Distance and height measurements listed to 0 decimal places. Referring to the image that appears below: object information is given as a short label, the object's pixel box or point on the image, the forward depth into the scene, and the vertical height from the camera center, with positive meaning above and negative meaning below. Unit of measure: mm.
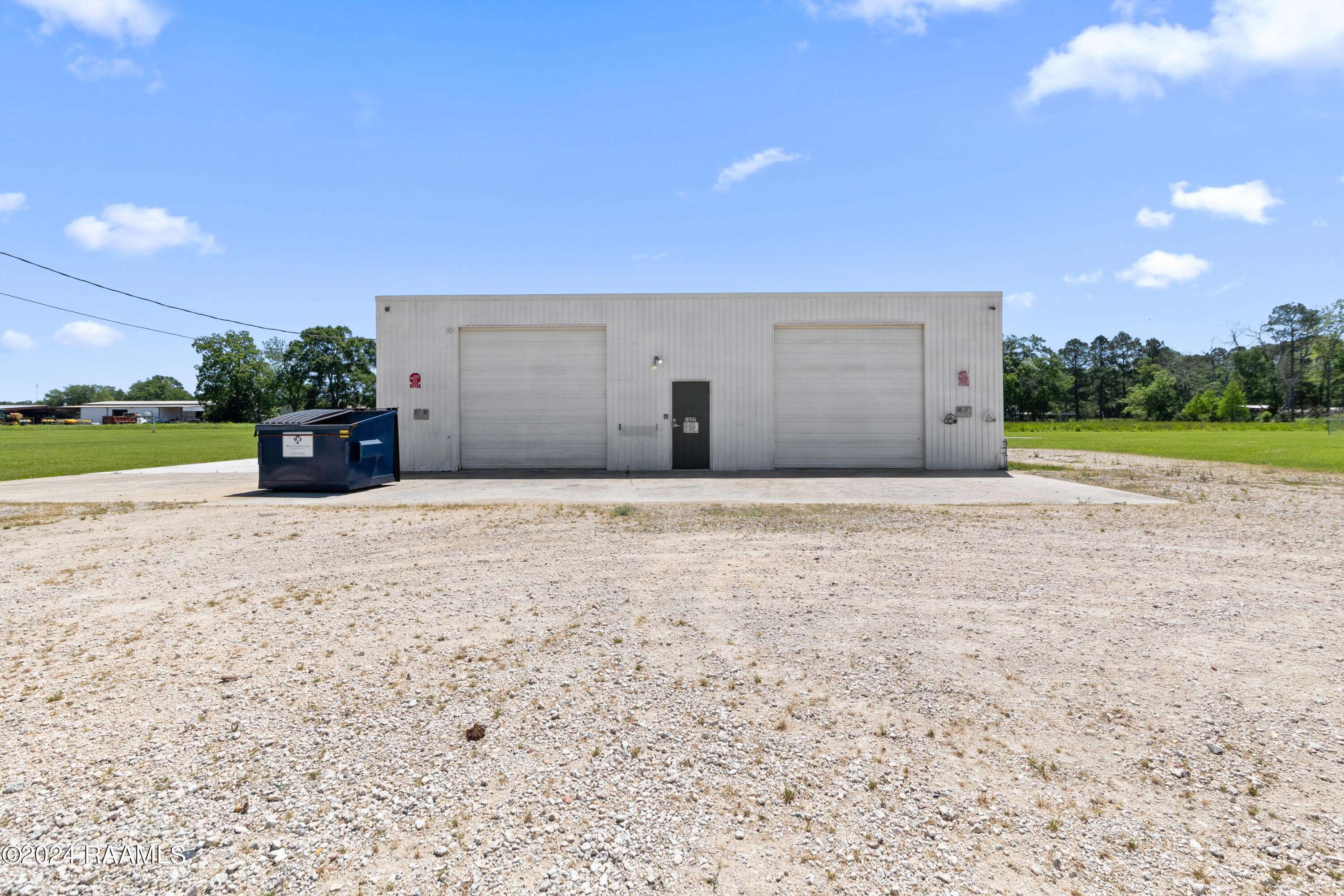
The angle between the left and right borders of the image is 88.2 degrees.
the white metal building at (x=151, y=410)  106875 +3964
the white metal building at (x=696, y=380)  16297 +1202
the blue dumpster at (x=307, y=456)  12664 -400
